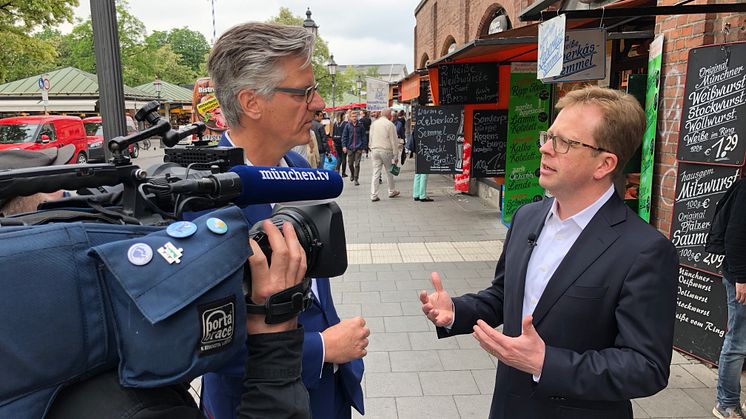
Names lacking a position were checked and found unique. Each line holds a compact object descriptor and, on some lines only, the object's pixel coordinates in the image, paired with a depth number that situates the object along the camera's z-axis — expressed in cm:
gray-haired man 150
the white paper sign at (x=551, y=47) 380
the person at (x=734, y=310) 309
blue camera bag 71
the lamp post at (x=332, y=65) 2359
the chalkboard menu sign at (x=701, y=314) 386
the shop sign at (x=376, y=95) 2159
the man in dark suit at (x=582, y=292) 164
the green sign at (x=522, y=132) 773
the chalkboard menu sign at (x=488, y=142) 886
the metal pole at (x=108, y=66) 344
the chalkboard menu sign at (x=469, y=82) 873
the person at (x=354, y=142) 1451
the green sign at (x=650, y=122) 444
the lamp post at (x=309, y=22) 1470
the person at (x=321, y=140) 1295
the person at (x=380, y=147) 1181
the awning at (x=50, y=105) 3325
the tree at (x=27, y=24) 1759
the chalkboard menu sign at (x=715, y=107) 357
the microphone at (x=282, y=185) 110
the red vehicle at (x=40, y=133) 1900
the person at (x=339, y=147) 1627
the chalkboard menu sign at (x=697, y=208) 377
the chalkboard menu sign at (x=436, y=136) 952
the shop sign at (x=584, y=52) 456
